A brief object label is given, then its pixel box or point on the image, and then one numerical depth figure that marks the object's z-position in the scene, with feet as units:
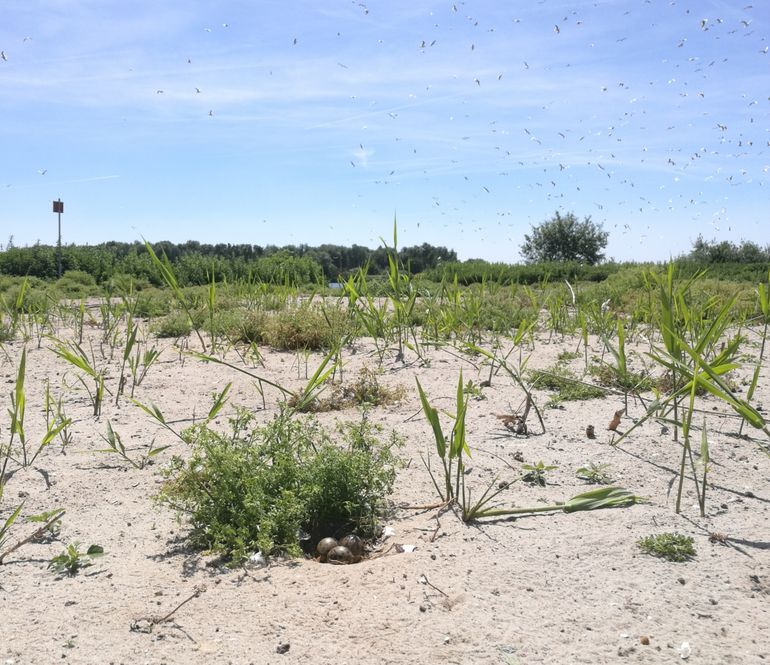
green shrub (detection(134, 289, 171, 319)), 23.49
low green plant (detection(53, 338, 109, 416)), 11.55
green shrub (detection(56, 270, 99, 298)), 34.68
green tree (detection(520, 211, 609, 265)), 111.45
